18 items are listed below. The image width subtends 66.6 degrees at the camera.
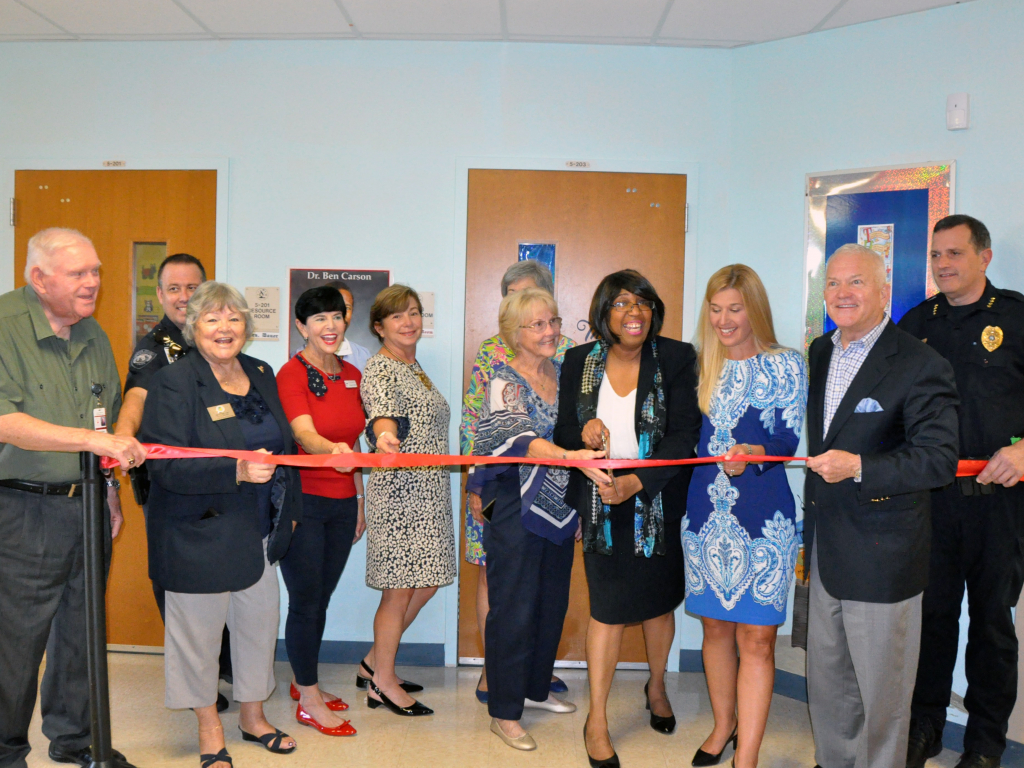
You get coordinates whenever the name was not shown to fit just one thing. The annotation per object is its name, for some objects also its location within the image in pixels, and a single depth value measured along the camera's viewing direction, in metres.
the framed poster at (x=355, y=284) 4.43
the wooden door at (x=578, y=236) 4.39
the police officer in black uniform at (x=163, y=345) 3.10
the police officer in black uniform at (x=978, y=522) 3.15
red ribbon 2.74
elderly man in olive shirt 2.75
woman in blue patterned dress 2.85
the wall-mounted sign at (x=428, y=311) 4.43
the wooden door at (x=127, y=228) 4.46
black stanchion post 2.46
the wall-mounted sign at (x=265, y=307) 4.45
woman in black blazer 3.01
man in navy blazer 2.52
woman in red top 3.43
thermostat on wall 3.68
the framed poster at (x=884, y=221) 3.81
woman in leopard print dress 3.52
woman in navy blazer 2.87
